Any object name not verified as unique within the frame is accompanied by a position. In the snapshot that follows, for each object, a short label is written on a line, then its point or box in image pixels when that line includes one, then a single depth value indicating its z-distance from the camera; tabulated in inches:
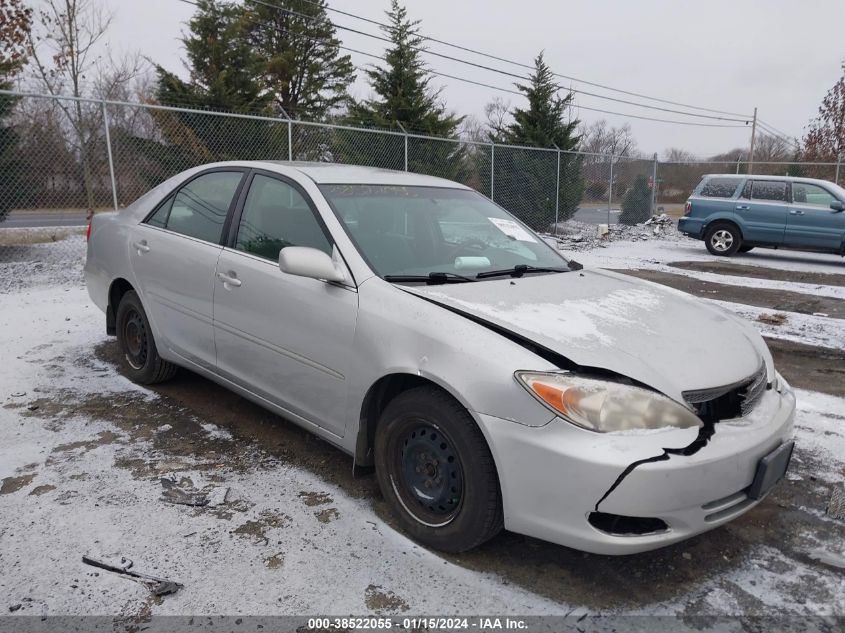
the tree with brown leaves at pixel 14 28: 521.0
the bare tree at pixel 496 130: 733.3
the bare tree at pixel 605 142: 2059.5
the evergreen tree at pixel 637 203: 756.6
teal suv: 458.0
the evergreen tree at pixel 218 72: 584.1
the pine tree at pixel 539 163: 591.5
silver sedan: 83.4
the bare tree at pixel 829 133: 1032.1
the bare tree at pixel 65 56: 580.4
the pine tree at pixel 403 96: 649.6
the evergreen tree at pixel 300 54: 886.4
